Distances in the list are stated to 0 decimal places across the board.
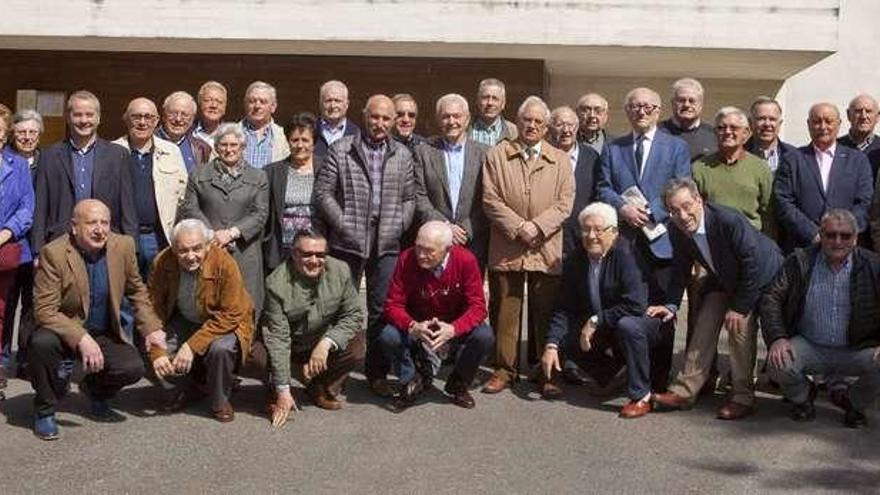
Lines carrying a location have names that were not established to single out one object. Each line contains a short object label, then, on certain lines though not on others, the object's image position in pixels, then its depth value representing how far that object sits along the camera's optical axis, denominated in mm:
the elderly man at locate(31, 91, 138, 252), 6535
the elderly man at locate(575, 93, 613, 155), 7348
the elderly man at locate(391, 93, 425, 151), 7066
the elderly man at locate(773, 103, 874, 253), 6590
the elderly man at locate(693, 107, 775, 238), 6543
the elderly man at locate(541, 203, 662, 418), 6238
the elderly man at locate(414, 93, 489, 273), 6762
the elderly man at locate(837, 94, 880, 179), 7031
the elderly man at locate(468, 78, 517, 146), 7211
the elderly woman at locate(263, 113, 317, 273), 6680
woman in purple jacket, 6387
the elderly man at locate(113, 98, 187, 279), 6707
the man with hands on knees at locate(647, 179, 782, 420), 6137
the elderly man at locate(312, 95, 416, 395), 6574
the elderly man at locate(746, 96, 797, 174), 6832
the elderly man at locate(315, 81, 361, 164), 7094
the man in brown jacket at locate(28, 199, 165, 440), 5676
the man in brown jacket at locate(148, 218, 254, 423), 5918
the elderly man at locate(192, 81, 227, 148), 7168
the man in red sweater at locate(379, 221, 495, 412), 6266
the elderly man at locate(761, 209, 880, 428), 5945
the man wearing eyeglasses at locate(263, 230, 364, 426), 6070
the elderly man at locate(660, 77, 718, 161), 7023
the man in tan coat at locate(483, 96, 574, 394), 6660
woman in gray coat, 6469
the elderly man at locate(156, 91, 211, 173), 6902
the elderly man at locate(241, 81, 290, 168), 7094
